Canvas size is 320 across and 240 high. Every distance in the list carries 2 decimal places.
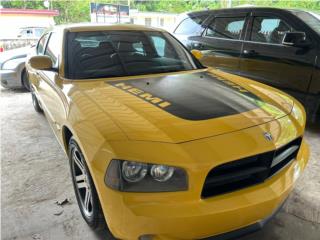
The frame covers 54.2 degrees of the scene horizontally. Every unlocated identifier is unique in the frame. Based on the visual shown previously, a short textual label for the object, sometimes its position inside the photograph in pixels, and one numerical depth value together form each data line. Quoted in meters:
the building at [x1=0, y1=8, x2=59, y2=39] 25.39
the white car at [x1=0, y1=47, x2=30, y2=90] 6.40
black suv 3.93
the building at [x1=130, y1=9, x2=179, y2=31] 29.30
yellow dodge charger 1.59
